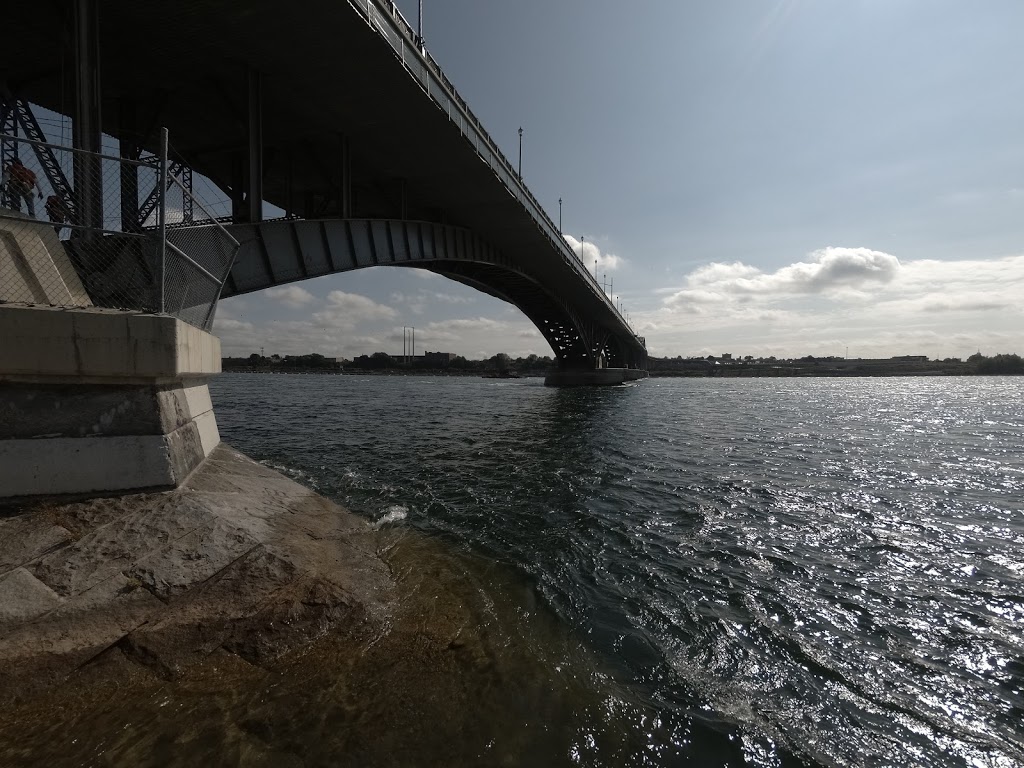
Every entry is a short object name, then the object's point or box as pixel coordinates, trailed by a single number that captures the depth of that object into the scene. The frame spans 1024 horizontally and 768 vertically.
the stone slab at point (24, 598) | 3.60
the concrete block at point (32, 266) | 5.23
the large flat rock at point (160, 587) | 3.62
